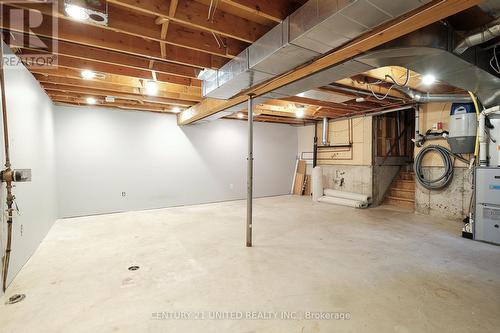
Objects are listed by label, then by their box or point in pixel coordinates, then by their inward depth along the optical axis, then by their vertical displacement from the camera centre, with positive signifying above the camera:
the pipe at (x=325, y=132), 6.95 +0.75
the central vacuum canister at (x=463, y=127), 4.13 +0.52
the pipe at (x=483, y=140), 3.75 +0.27
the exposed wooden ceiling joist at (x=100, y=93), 3.85 +1.11
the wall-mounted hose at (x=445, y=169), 4.68 -0.22
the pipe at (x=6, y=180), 2.16 -0.18
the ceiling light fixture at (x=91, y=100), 4.55 +1.12
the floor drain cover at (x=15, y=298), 2.05 -1.19
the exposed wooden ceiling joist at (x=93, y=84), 3.47 +1.11
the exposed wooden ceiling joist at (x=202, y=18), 1.87 +1.19
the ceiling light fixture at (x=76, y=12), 1.72 +1.07
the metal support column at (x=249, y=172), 3.35 -0.20
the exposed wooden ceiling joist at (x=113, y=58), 2.61 +1.18
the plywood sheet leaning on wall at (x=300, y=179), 7.88 -0.67
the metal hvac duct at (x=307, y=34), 1.46 +0.90
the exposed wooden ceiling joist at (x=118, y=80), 3.15 +1.15
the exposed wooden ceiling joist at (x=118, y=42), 2.24 +1.19
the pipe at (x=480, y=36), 1.86 +0.95
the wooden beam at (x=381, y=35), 1.43 +0.89
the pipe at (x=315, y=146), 7.57 +0.38
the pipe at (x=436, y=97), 4.07 +1.02
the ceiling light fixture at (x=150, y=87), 3.76 +1.12
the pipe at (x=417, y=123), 5.17 +0.74
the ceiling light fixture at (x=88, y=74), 3.21 +1.14
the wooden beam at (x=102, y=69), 2.93 +1.17
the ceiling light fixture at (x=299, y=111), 5.52 +1.10
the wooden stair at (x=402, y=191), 6.02 -0.86
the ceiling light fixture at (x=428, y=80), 3.26 +1.06
